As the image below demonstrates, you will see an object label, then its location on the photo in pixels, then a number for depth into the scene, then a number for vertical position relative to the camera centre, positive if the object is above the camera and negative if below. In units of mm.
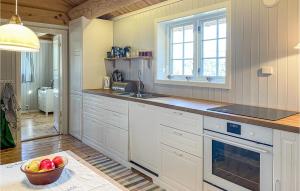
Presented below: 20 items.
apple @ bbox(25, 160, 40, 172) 1248 -404
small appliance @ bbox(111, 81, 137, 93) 3746 +48
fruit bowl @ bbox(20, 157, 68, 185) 1206 -435
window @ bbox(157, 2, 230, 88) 2768 +505
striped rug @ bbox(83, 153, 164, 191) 2617 -1023
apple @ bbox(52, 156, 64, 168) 1307 -394
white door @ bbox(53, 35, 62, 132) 4582 +214
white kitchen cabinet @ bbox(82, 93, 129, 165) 3152 -527
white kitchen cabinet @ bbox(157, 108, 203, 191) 2174 -586
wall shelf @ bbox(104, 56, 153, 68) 3540 +483
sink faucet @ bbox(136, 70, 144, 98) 3689 +63
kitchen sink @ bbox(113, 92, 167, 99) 3122 -79
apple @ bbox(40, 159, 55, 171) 1254 -395
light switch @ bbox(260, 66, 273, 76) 2216 +169
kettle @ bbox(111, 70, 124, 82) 4188 +229
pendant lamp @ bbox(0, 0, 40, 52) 1271 +281
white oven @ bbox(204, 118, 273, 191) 1707 -524
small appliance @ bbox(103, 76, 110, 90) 4309 +111
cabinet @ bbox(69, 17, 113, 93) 4090 +682
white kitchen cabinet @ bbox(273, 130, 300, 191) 1557 -480
